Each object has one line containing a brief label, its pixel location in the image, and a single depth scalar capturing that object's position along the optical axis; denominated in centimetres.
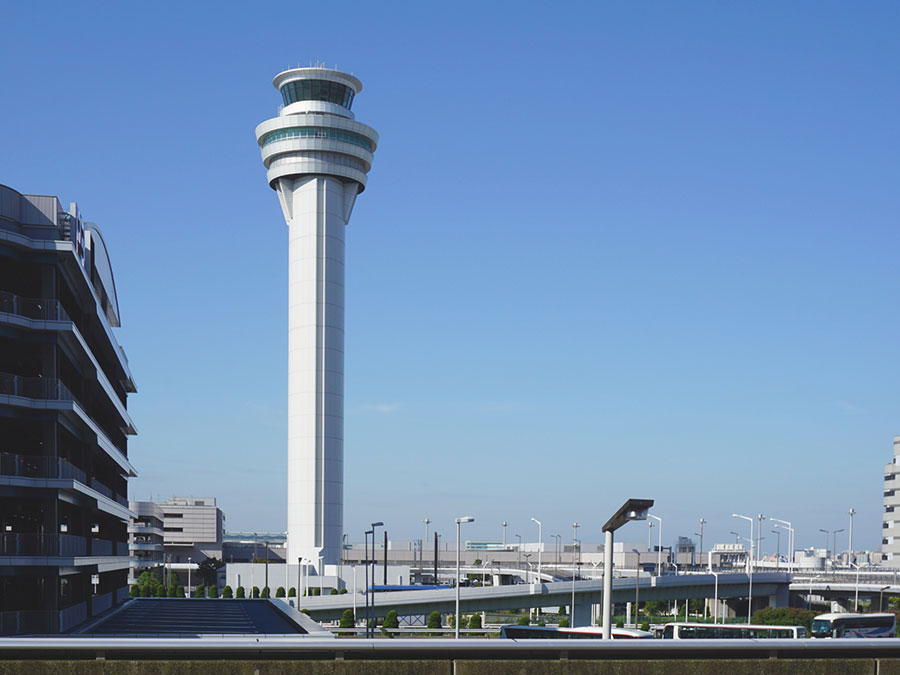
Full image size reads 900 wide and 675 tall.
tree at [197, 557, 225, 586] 17812
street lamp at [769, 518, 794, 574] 13500
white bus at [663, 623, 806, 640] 6594
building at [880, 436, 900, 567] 16088
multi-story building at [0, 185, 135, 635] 4525
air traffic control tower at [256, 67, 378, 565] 12638
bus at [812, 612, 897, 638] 7638
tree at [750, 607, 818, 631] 11125
